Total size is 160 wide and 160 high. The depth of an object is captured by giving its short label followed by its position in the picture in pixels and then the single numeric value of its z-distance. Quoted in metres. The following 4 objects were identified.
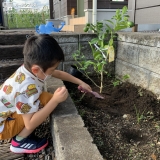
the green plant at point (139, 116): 1.68
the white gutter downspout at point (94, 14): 4.63
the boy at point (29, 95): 1.33
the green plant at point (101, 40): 2.08
